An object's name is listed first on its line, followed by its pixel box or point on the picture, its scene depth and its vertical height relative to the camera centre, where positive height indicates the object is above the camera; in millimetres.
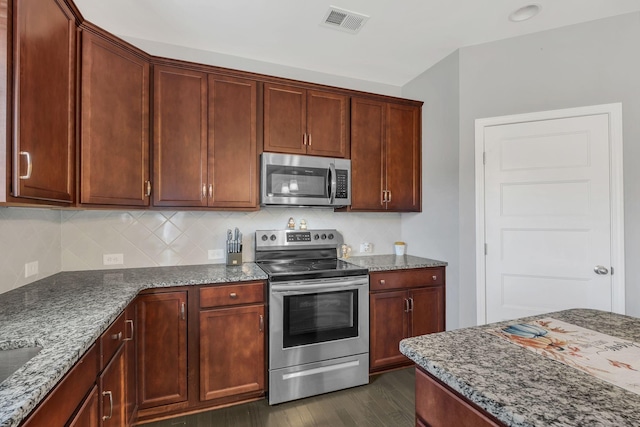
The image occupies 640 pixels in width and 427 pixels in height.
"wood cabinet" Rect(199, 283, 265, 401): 2117 -902
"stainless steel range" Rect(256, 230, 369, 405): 2227 -854
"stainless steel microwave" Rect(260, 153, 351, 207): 2529 +309
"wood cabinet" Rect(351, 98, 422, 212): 2893 +586
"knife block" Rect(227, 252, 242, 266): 2578 -347
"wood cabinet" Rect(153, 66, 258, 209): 2281 +596
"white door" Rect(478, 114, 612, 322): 2180 -3
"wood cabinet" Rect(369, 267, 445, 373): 2600 -821
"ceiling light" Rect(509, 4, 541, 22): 2109 +1429
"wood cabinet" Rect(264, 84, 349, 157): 2602 +836
